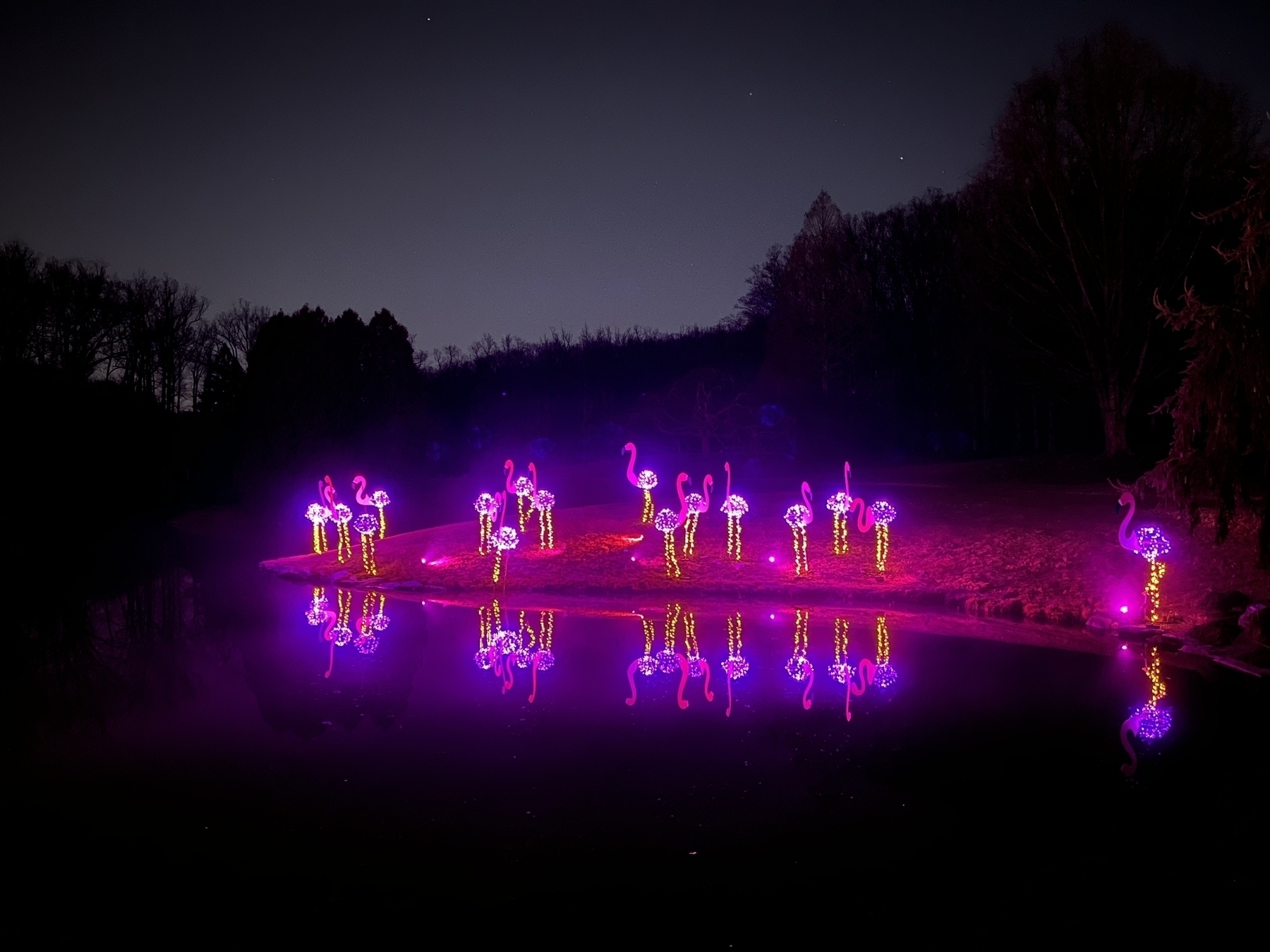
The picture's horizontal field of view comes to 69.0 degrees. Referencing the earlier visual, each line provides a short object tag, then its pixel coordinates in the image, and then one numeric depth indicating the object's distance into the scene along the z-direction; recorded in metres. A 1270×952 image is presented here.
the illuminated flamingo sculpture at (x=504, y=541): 16.22
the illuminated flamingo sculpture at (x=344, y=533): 18.94
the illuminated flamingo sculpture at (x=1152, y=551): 12.02
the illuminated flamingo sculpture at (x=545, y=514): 17.69
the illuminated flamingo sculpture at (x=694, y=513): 16.80
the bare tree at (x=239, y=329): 45.53
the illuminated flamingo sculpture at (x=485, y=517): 18.08
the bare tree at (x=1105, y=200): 20.14
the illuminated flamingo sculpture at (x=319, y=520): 19.42
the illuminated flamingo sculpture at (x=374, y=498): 18.98
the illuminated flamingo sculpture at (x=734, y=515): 16.58
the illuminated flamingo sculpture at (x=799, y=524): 15.41
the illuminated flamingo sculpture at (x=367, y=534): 17.83
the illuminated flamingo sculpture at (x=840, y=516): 15.85
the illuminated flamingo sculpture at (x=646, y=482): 18.00
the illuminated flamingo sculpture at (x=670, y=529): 15.92
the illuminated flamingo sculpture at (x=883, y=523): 15.27
